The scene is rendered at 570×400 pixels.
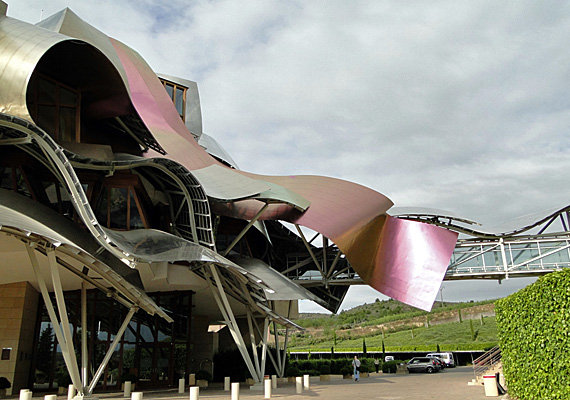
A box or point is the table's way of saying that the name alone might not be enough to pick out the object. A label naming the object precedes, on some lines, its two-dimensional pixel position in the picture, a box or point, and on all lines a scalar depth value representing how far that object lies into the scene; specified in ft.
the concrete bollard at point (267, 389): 56.08
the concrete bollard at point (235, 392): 51.16
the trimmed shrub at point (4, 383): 67.96
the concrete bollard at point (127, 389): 66.14
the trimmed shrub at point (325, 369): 112.16
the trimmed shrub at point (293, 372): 96.89
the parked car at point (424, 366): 115.75
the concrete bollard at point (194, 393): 48.57
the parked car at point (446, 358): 134.31
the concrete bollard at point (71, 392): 54.45
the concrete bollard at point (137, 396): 43.45
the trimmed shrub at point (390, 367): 123.65
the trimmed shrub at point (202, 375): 88.38
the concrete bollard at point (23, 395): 43.21
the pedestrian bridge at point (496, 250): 103.96
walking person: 88.53
